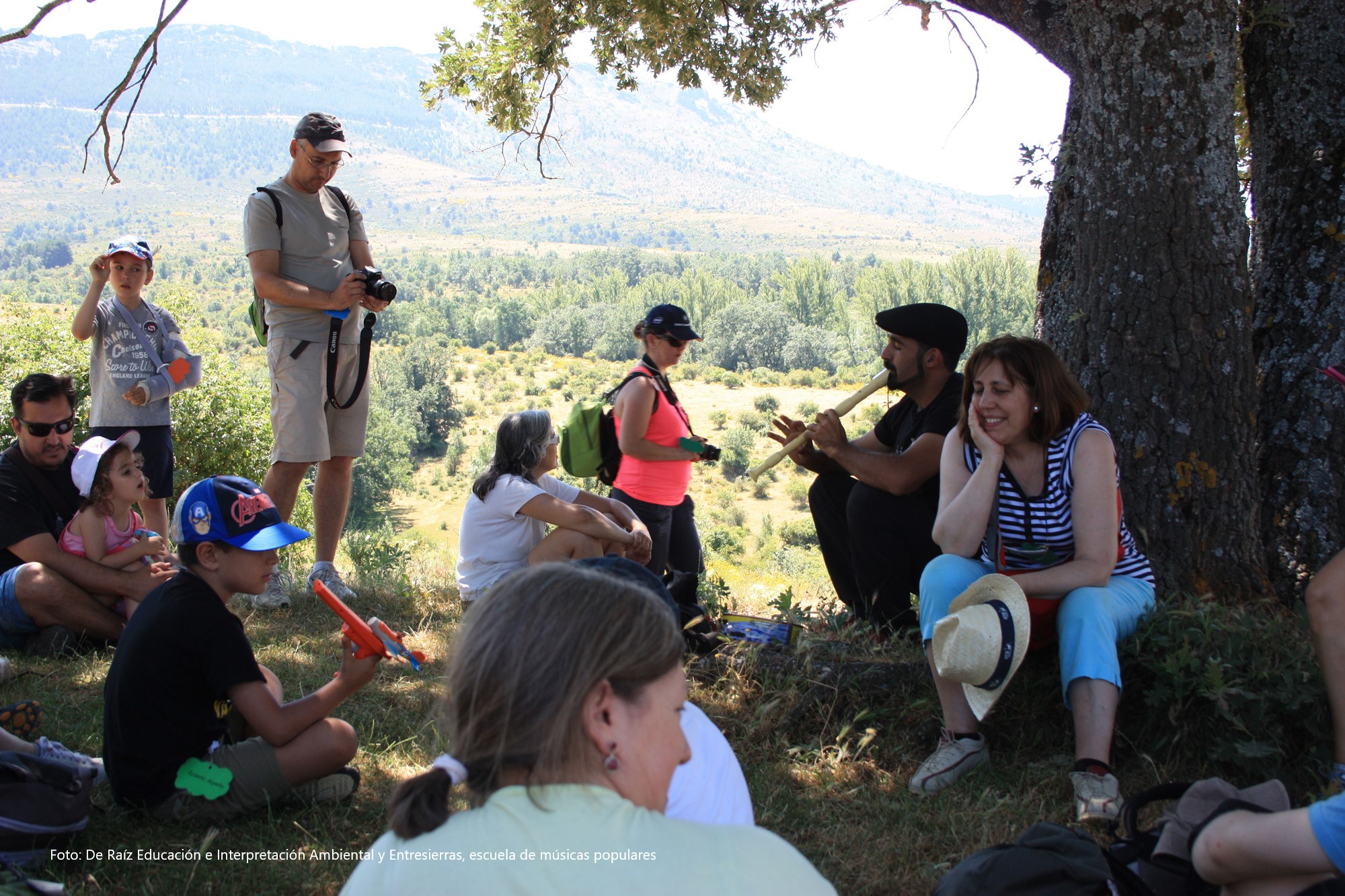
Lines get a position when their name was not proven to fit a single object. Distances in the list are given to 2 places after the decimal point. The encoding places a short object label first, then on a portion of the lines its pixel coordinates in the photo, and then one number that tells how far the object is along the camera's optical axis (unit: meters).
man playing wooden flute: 3.67
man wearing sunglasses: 3.77
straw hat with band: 2.63
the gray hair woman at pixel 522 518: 4.00
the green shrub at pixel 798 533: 53.91
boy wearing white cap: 4.57
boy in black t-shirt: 2.37
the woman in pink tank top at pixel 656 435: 4.59
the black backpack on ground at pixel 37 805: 2.14
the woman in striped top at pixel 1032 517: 2.79
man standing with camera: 4.44
